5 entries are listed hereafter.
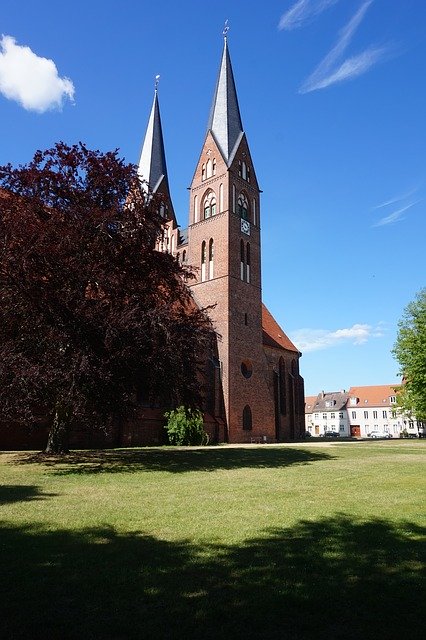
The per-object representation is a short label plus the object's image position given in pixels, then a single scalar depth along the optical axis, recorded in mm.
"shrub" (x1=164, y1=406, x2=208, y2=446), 26964
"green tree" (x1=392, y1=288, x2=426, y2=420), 29562
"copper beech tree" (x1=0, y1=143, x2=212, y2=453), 12281
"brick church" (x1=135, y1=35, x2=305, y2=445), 32469
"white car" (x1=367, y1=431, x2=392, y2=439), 77200
